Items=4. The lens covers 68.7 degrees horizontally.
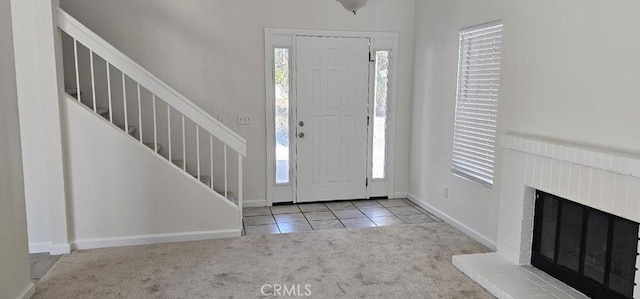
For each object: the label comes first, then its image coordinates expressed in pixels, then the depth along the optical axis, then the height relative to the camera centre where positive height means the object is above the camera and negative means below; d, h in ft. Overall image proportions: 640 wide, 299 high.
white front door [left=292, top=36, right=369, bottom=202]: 17.03 -0.93
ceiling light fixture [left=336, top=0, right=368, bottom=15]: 12.21 +2.31
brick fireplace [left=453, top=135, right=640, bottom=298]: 8.39 -2.01
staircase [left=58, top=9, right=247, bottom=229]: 12.27 -0.62
